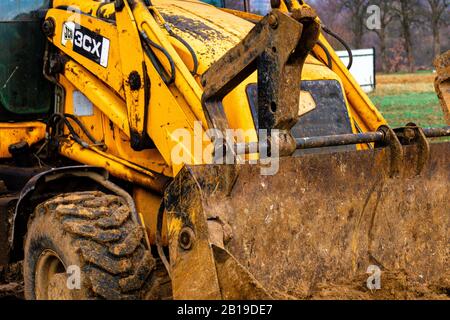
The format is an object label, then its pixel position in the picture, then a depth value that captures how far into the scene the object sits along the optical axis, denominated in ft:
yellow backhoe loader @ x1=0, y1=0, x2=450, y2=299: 13.29
